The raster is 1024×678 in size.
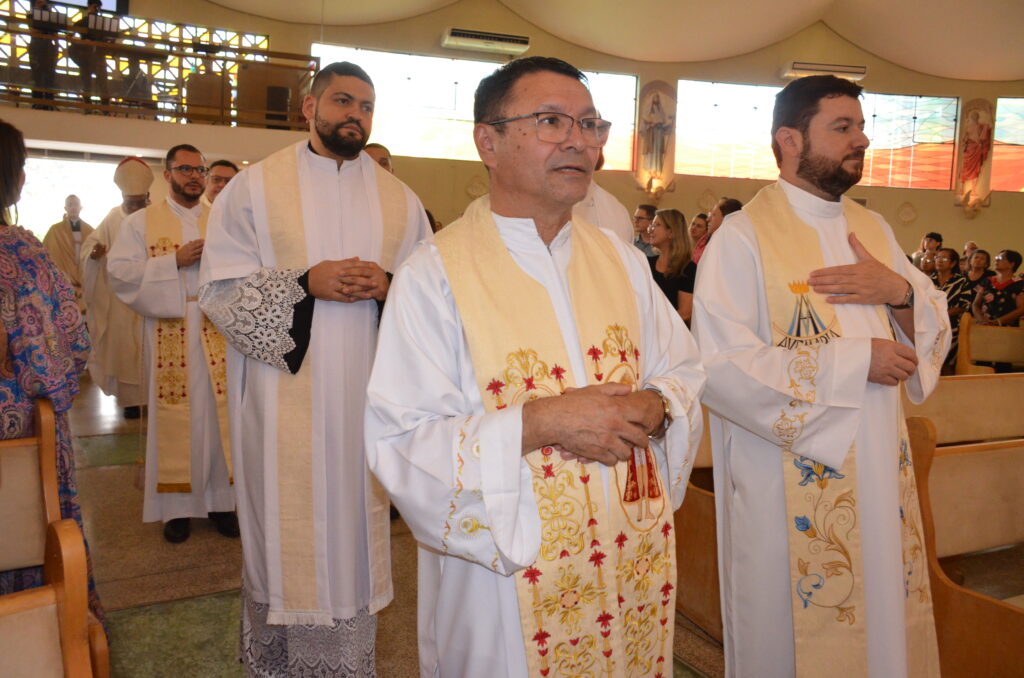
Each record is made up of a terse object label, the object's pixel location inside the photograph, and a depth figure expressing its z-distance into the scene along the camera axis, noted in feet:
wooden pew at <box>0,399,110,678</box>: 4.13
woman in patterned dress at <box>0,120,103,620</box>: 8.21
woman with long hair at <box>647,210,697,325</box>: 18.54
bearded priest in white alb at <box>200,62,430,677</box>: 8.44
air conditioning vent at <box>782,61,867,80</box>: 52.85
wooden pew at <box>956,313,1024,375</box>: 23.68
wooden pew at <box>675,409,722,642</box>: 11.18
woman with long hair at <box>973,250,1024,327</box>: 30.35
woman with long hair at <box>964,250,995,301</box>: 32.91
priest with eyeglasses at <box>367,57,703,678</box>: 5.18
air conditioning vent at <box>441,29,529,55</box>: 47.05
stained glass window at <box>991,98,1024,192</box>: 57.57
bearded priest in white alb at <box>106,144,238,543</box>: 14.46
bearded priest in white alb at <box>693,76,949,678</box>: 7.87
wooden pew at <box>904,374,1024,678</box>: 8.30
